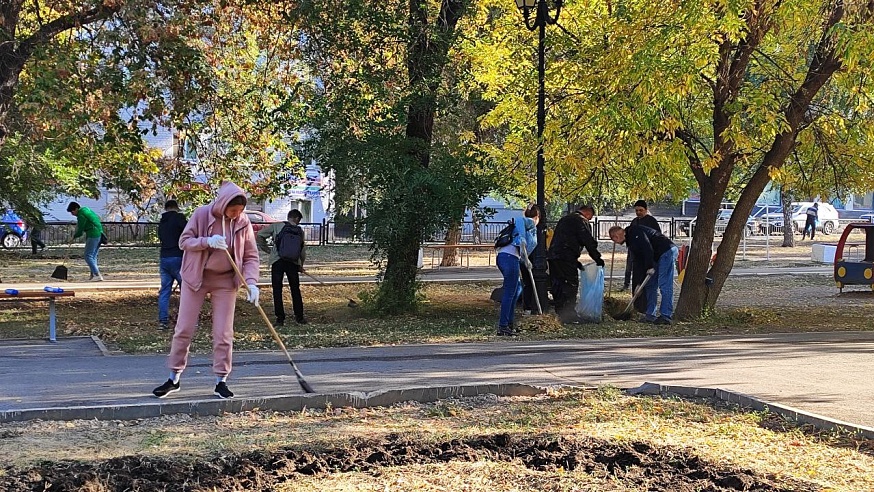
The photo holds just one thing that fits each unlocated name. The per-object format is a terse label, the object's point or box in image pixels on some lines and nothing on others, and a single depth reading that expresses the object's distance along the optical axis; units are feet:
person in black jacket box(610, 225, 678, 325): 47.21
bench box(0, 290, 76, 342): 38.91
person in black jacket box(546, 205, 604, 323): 46.96
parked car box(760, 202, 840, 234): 159.74
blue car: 113.60
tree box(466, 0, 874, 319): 39.45
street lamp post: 44.14
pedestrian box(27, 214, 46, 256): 96.46
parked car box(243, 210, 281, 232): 123.13
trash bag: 47.26
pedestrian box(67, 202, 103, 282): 66.13
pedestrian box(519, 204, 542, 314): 48.37
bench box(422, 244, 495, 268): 84.14
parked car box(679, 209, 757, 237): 115.07
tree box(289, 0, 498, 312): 47.44
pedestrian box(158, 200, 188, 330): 44.52
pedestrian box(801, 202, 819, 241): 144.54
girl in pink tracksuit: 25.45
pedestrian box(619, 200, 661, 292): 50.96
